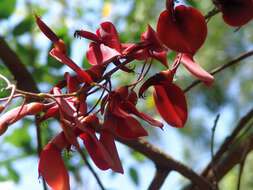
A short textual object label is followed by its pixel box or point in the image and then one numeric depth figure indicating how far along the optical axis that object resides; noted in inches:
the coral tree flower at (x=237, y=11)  20.4
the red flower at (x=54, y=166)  19.3
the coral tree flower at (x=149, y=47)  20.7
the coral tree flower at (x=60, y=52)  19.5
